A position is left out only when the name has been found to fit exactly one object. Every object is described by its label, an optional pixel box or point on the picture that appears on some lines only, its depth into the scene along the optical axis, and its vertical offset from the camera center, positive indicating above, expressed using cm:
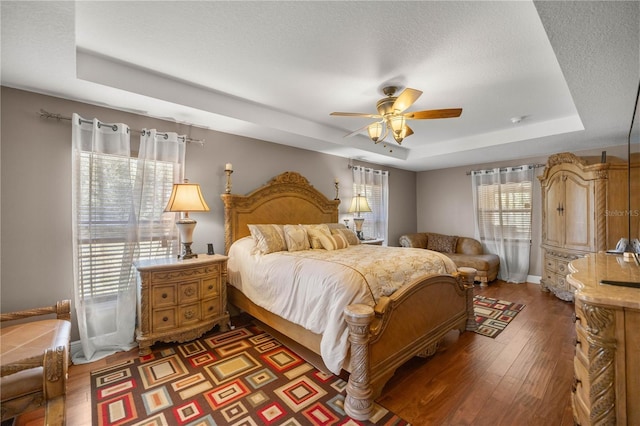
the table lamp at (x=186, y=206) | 266 +9
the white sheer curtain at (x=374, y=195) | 510 +35
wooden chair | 134 -84
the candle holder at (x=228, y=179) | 331 +44
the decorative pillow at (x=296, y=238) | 306 -30
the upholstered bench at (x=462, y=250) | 475 -81
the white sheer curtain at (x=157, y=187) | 272 +30
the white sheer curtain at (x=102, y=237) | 239 -20
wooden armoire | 350 -3
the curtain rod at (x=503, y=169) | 478 +81
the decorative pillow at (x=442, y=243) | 558 -69
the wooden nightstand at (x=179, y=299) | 242 -82
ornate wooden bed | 171 -87
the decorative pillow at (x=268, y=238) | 294 -28
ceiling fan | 223 +88
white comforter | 186 -56
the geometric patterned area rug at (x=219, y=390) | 169 -130
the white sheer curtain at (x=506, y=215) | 491 -10
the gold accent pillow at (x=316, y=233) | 327 -25
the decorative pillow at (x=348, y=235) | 360 -32
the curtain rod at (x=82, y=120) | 232 +89
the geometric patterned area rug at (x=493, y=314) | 296 -134
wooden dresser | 108 -61
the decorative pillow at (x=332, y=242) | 321 -36
